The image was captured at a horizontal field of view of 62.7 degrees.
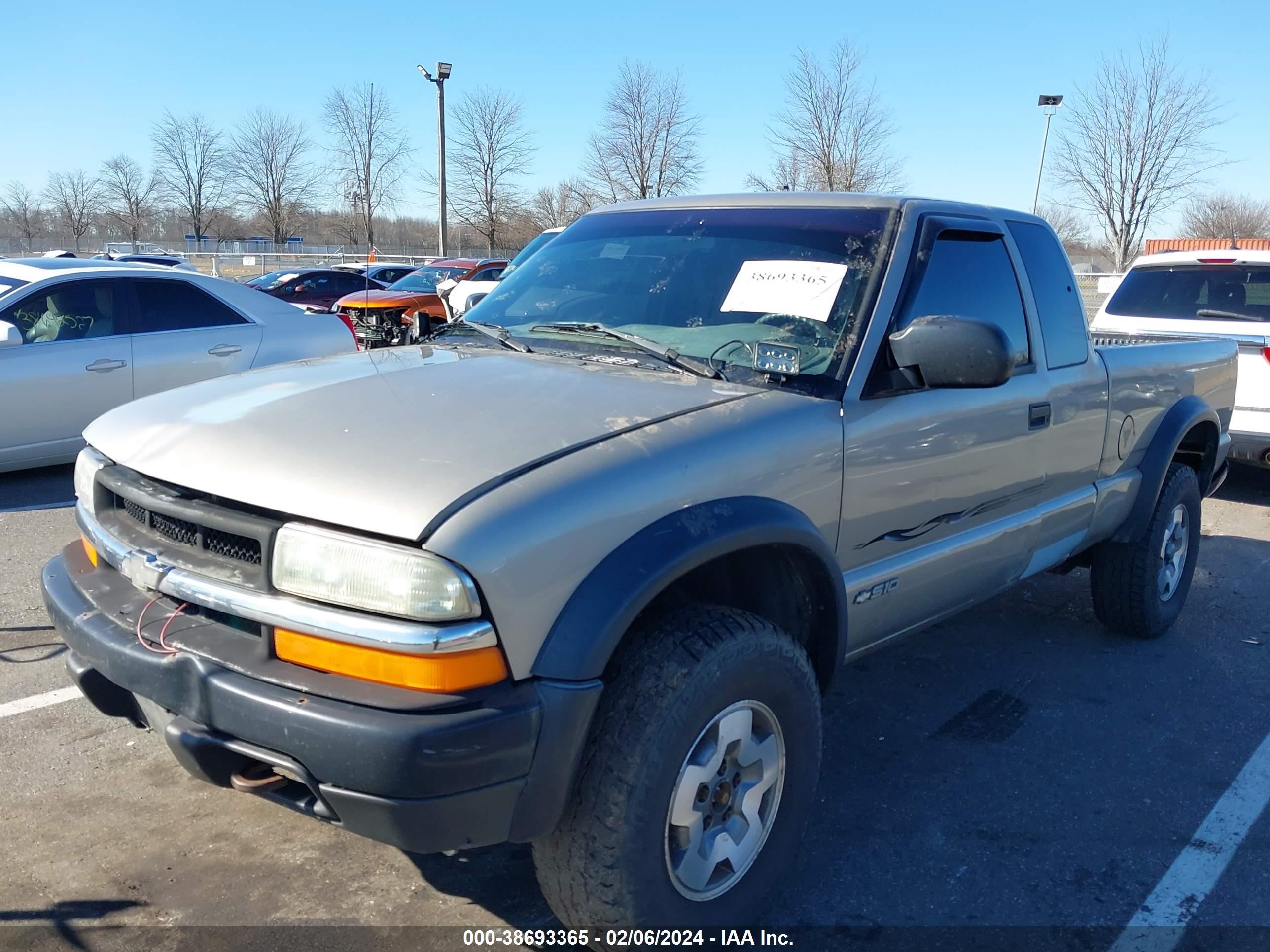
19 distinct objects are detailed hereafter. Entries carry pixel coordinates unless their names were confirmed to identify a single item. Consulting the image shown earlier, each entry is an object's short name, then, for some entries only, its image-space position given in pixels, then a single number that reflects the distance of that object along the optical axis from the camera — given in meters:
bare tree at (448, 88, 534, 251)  38.38
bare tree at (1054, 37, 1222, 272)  27.62
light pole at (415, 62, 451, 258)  23.70
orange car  14.50
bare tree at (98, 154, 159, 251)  53.69
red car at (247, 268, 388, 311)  20.73
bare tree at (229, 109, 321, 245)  49.28
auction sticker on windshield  3.13
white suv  7.38
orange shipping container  30.48
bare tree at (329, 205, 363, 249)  52.78
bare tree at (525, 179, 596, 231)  38.22
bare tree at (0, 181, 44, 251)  55.66
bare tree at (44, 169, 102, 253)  55.06
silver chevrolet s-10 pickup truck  2.08
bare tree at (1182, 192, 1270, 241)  43.50
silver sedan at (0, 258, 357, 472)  6.84
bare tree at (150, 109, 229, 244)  50.66
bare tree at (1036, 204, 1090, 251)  38.66
